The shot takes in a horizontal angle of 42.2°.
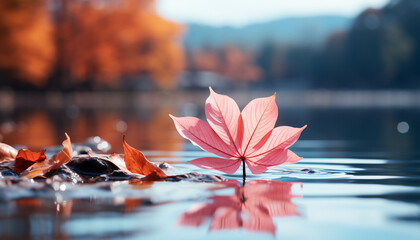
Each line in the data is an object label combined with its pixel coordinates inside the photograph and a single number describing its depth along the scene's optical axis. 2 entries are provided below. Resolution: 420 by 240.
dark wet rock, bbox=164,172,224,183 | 2.02
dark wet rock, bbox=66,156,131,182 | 2.22
